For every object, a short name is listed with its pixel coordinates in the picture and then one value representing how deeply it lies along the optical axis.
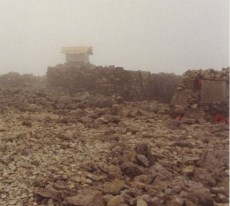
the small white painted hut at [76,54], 27.39
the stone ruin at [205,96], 13.01
